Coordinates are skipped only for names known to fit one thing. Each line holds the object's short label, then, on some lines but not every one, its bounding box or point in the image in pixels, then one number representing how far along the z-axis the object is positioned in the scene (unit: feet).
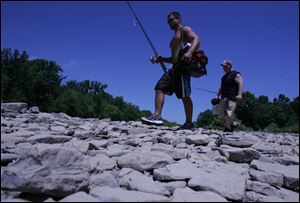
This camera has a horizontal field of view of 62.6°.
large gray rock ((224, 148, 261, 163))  8.07
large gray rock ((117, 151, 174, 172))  6.75
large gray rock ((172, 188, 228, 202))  5.05
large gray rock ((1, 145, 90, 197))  4.89
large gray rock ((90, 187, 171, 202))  4.87
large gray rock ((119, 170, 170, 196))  5.40
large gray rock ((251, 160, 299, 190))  6.11
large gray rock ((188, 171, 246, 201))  5.47
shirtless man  14.11
